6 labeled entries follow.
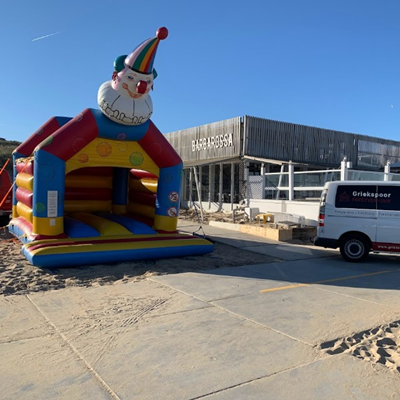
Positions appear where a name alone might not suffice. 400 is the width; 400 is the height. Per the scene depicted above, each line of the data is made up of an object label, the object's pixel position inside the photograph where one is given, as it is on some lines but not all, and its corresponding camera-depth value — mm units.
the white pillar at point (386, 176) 16159
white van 9258
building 20453
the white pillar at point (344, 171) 14188
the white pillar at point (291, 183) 15664
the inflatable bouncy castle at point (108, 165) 8711
